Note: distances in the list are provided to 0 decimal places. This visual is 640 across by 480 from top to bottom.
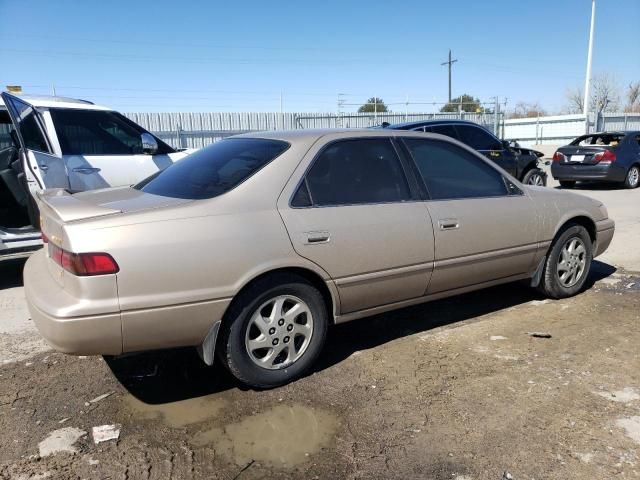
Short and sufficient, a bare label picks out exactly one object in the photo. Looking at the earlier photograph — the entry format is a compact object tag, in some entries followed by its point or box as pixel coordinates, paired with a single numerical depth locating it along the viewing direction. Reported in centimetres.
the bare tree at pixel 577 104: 5572
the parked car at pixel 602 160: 1295
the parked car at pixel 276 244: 281
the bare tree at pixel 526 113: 5109
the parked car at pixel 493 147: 994
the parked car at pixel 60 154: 559
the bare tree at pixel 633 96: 6116
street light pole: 2789
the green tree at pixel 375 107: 2684
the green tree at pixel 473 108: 2749
